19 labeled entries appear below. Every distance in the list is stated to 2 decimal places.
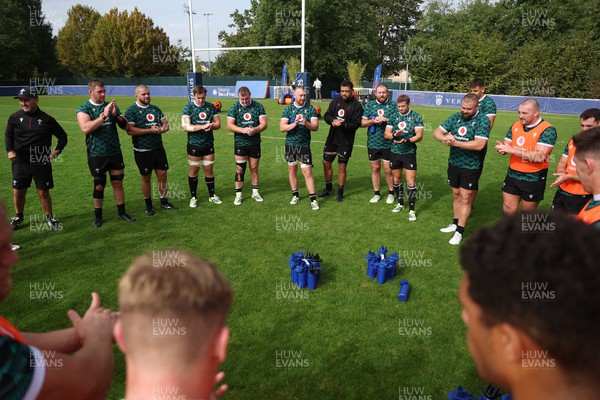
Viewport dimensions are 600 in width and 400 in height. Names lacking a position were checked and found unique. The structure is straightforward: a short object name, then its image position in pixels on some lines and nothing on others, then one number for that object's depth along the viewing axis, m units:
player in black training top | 9.34
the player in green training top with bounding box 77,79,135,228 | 7.23
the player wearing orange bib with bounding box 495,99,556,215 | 6.12
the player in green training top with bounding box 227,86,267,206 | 8.91
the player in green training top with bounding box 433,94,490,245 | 6.77
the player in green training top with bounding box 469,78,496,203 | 7.75
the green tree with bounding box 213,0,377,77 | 46.00
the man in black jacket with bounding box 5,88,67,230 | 7.02
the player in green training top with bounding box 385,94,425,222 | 8.18
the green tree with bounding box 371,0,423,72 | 66.06
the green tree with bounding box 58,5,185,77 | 58.41
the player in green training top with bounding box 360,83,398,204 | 8.88
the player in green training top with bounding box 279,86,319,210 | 8.69
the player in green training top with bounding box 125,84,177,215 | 8.04
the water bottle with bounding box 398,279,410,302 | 5.24
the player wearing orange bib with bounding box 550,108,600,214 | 5.68
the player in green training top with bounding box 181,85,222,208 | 8.69
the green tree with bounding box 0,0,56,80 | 54.41
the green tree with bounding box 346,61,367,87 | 44.53
